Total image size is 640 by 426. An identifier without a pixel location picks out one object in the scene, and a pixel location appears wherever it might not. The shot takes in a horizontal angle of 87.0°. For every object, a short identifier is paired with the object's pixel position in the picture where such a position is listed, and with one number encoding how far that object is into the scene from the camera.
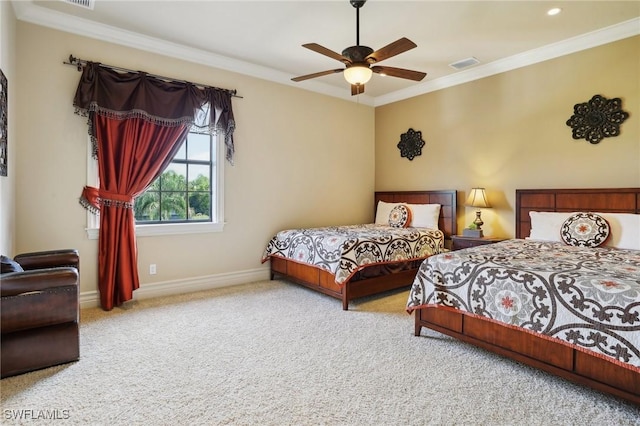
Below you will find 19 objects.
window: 3.90
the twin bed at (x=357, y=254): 3.55
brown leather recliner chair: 2.06
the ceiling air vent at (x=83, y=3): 2.97
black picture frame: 2.51
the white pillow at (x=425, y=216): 4.81
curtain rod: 3.29
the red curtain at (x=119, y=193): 3.41
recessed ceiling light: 3.08
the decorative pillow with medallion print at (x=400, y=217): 4.95
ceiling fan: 2.74
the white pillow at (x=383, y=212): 5.33
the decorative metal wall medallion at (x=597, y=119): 3.46
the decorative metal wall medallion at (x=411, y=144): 5.27
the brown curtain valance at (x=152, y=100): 3.33
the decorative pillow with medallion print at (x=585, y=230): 3.21
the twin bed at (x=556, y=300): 1.82
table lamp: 4.30
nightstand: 4.12
